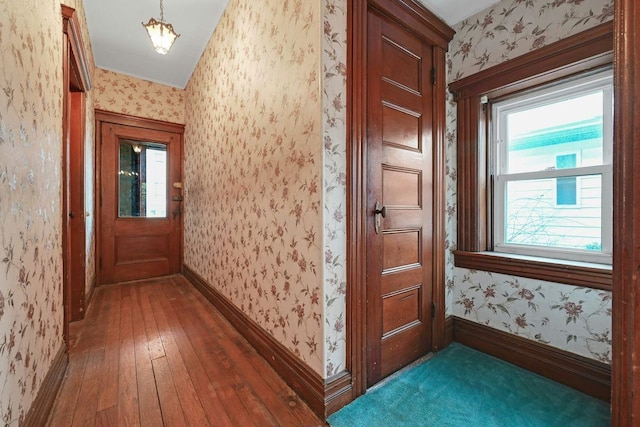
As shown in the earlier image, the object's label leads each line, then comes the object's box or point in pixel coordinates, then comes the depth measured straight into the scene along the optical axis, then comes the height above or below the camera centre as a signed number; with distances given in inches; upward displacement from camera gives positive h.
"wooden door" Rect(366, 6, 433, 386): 58.2 +3.3
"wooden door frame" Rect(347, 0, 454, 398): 53.2 +3.6
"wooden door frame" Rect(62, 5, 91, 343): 66.6 +24.2
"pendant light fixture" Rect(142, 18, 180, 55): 86.3 +57.5
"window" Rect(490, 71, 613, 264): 60.4 +9.9
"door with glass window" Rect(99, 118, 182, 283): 132.6 +4.7
